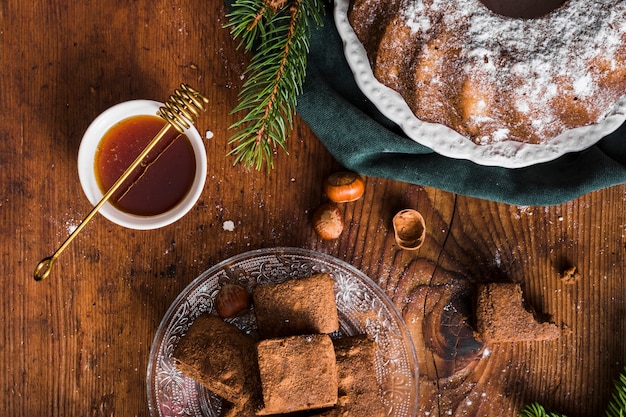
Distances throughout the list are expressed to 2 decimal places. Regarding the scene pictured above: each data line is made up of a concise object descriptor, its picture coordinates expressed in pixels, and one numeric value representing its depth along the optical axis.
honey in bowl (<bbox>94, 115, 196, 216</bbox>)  0.55
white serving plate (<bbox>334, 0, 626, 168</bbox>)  0.52
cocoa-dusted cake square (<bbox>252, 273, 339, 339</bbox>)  0.55
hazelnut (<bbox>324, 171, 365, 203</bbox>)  0.56
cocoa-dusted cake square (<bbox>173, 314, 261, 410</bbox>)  0.55
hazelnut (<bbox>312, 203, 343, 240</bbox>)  0.57
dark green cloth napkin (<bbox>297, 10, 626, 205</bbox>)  0.55
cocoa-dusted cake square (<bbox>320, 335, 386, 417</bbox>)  0.55
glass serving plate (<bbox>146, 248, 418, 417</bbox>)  0.57
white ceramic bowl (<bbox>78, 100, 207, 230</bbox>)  0.54
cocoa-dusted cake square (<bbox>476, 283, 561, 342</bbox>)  0.57
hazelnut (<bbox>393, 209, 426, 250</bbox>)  0.57
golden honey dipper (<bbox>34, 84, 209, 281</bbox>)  0.53
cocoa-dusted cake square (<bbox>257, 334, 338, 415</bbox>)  0.54
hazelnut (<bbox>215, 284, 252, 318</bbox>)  0.57
